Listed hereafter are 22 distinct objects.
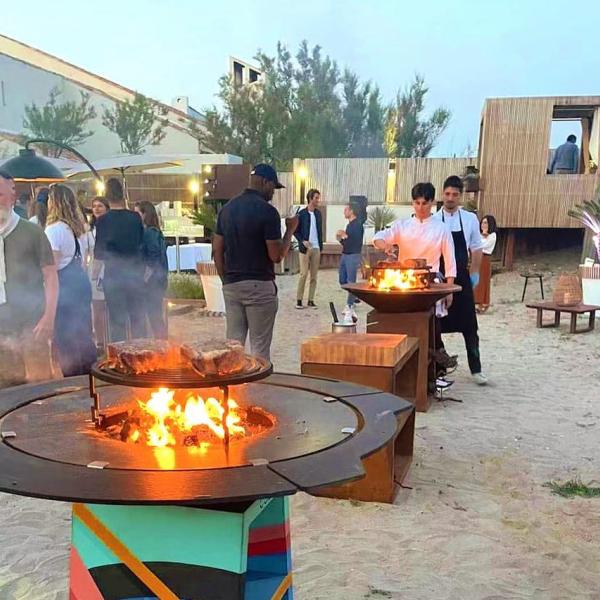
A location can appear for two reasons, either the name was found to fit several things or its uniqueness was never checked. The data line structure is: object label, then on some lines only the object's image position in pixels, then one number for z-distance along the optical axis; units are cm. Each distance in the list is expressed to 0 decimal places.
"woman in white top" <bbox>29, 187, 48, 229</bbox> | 502
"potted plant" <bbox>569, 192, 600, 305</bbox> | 909
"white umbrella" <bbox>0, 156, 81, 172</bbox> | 1290
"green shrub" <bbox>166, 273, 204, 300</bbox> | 1005
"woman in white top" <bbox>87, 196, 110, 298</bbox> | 563
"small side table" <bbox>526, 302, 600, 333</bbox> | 832
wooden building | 1280
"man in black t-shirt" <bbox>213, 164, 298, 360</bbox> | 419
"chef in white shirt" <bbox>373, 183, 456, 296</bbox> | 502
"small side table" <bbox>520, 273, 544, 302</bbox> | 1056
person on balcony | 1334
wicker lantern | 862
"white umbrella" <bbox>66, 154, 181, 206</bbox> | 1163
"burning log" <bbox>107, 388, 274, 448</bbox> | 193
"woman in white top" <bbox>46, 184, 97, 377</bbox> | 432
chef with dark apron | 521
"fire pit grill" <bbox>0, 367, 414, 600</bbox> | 151
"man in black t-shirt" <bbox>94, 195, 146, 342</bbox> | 524
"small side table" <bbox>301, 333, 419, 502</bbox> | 339
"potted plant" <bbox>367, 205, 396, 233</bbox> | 1616
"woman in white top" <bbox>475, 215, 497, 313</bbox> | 982
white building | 2498
